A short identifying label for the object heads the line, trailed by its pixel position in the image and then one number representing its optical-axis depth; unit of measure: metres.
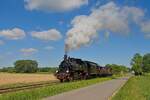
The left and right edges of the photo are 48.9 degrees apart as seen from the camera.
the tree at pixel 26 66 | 83.32
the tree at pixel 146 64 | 69.16
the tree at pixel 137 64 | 67.84
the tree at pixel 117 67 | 99.24
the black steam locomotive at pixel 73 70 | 23.56
